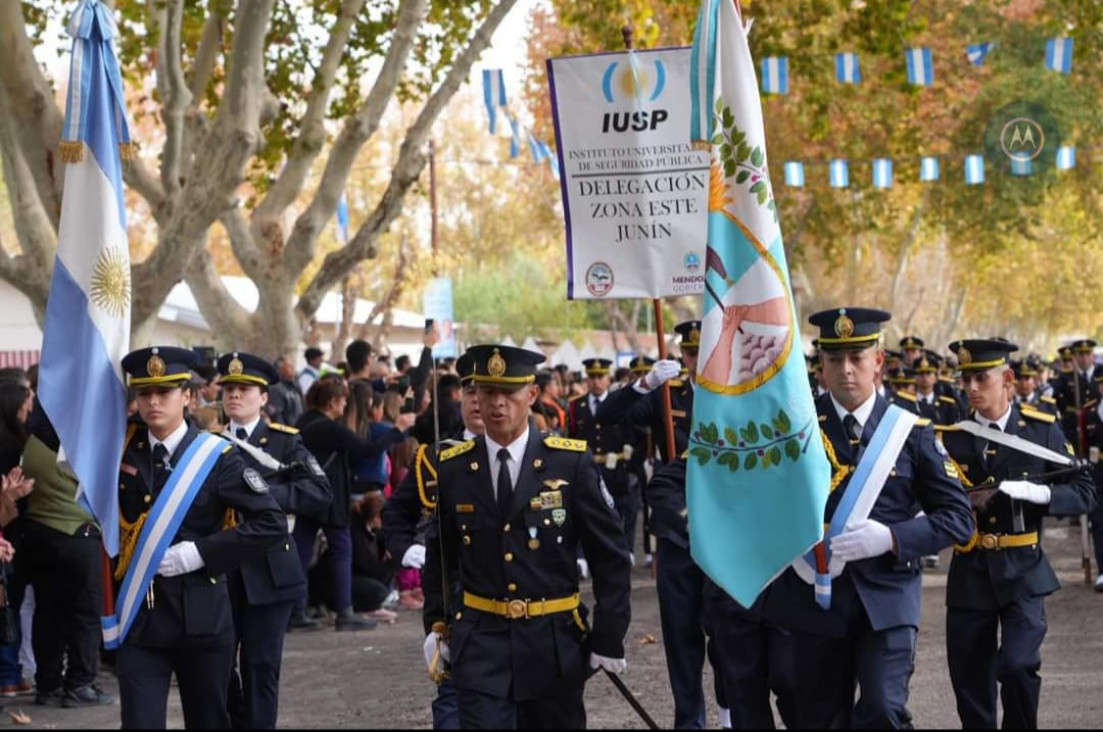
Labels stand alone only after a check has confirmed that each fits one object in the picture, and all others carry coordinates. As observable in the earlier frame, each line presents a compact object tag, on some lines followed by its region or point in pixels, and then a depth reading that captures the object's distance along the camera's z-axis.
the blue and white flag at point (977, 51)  29.66
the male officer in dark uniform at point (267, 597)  8.98
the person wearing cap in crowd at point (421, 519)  7.75
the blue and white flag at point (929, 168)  32.88
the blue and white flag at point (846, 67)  26.81
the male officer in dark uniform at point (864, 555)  6.76
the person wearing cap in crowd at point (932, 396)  17.22
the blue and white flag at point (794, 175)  32.28
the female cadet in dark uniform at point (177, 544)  7.30
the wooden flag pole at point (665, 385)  8.46
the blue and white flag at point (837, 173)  32.91
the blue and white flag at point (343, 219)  39.81
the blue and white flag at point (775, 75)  23.58
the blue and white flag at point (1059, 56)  25.78
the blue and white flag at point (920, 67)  25.19
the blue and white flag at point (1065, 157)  31.95
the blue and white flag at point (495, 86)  26.78
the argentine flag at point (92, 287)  7.45
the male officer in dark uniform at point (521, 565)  6.91
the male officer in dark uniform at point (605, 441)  17.68
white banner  8.94
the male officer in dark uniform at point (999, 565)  8.30
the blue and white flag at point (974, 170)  33.88
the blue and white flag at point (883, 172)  33.34
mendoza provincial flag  6.51
